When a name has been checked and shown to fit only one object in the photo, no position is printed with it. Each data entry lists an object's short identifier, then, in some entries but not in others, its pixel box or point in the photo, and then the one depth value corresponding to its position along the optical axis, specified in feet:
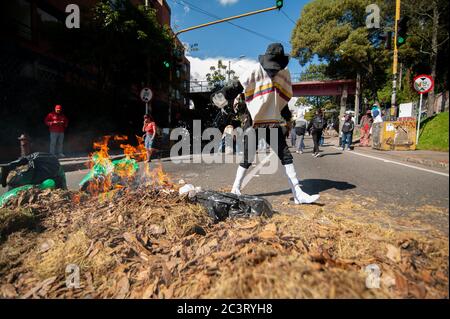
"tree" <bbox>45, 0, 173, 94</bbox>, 42.88
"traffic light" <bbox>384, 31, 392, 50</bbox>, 34.04
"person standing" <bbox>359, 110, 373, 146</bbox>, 49.66
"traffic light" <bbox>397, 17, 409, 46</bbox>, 29.73
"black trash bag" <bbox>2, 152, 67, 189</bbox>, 11.39
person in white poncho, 10.78
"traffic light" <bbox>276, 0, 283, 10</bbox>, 34.63
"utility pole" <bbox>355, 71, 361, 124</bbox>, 108.68
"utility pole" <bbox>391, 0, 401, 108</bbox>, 31.04
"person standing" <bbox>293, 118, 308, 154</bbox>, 36.45
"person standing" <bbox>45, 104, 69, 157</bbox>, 29.55
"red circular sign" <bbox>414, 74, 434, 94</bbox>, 30.73
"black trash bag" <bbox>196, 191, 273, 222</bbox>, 8.79
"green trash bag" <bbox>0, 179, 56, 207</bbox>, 9.76
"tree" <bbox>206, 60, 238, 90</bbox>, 117.19
